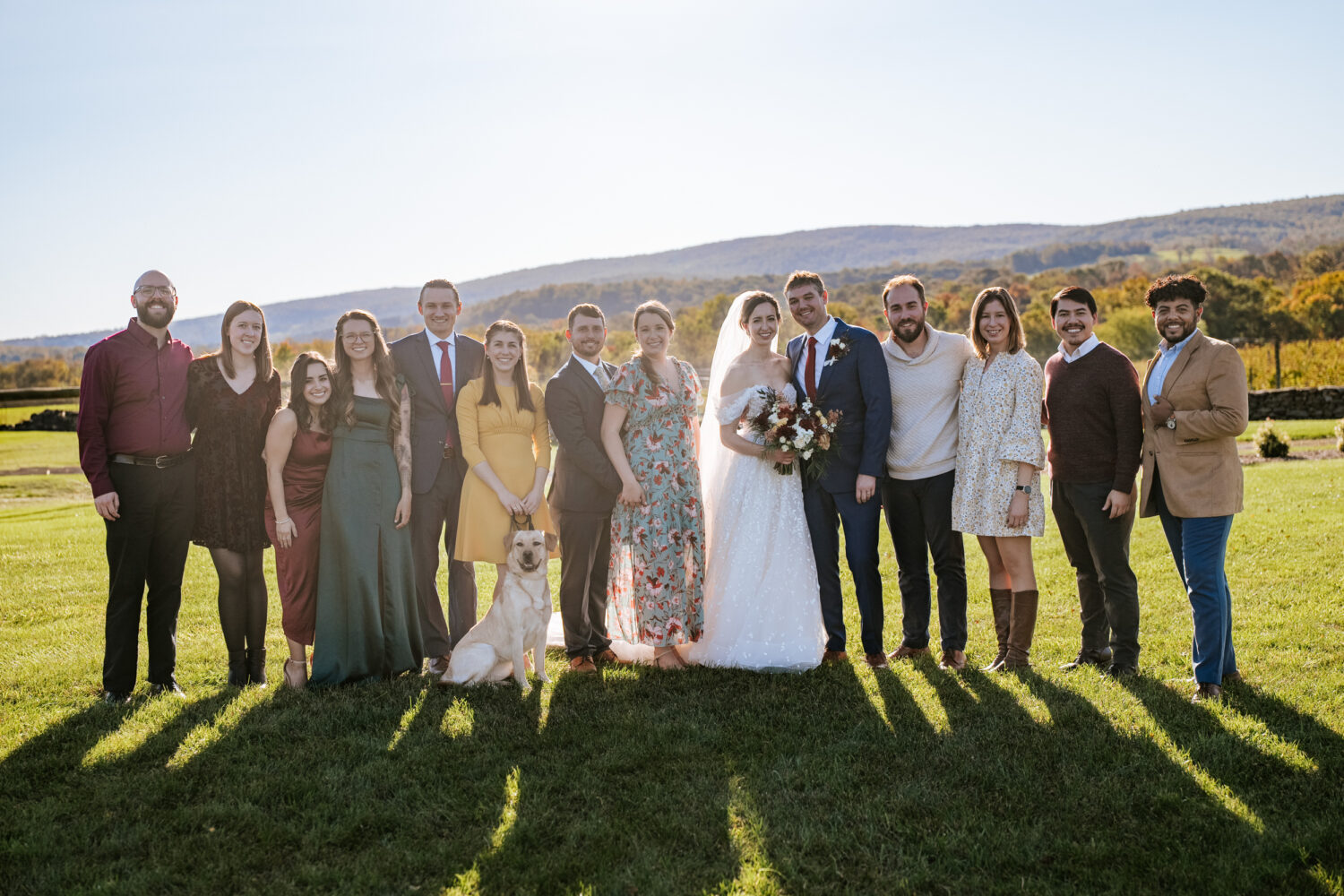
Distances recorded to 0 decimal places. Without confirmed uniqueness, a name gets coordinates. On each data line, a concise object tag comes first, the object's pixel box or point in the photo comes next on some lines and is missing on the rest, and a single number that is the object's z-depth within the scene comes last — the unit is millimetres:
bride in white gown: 5684
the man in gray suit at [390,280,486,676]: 5867
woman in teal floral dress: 5715
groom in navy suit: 5570
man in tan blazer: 4711
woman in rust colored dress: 5402
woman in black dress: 5461
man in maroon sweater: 5223
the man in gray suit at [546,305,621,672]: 5758
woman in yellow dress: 5676
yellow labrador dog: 5336
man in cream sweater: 5641
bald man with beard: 5246
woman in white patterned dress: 5391
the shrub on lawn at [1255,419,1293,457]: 17781
